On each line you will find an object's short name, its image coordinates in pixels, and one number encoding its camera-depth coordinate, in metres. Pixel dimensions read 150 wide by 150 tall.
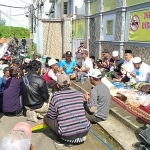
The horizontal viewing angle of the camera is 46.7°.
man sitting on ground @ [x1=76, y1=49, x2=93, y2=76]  6.76
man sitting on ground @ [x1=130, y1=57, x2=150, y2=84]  5.33
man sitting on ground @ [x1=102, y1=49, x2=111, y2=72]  7.39
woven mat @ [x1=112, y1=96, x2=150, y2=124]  3.81
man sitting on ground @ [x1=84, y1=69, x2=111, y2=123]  3.69
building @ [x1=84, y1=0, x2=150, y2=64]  6.54
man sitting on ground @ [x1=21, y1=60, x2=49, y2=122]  4.12
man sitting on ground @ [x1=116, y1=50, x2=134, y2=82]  5.95
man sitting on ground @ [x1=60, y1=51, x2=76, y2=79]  6.88
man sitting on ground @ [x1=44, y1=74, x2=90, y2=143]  3.11
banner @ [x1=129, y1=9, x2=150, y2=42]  6.32
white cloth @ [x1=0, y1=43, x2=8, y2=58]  4.09
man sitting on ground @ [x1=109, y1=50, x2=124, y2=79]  6.62
